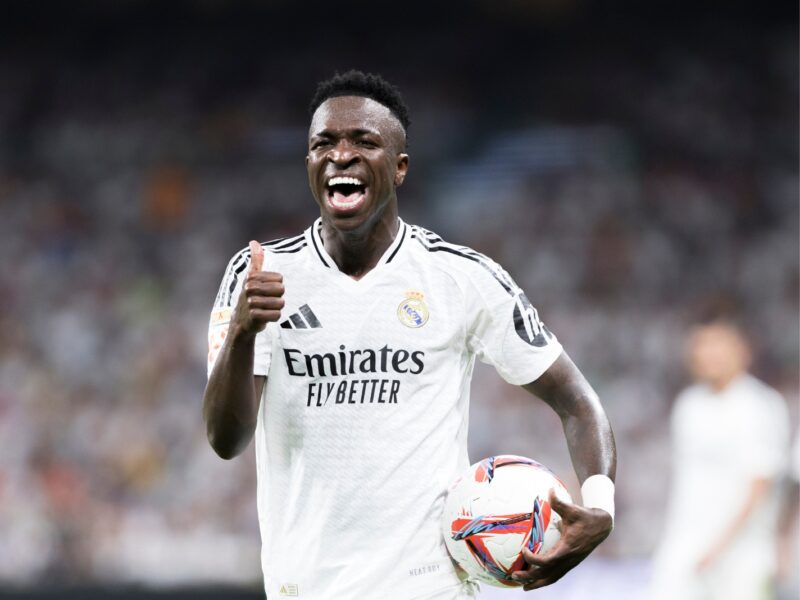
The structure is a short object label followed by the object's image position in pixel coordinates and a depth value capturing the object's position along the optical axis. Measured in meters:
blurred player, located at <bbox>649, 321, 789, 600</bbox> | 14.95
